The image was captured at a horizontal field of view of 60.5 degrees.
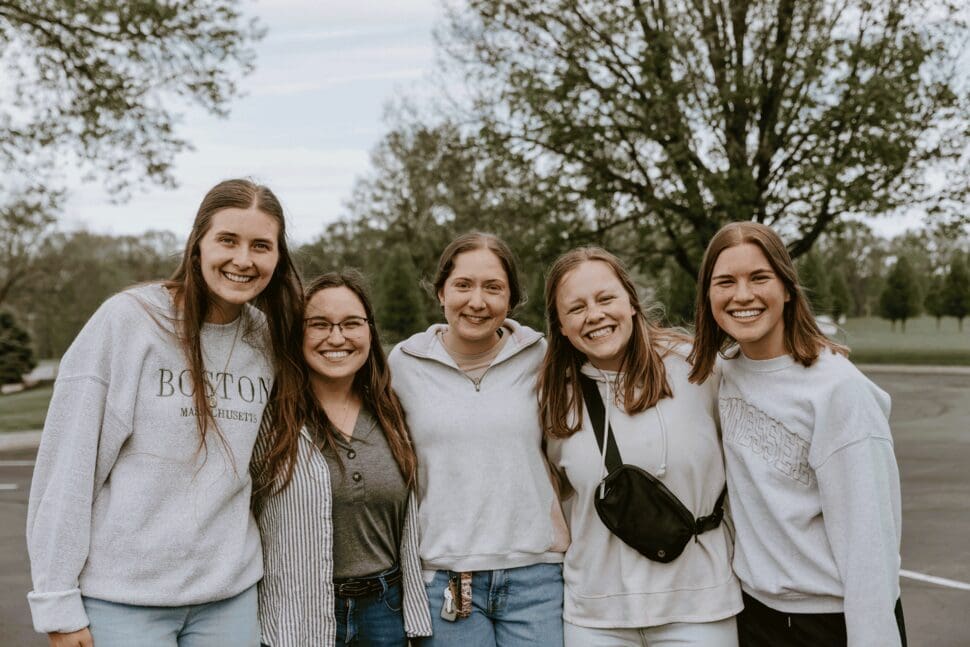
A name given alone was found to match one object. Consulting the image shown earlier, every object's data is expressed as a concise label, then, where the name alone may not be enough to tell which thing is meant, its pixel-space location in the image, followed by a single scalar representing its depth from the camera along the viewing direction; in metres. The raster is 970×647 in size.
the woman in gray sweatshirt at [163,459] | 2.53
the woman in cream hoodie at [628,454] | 2.98
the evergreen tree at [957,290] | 39.06
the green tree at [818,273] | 40.59
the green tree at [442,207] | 18.03
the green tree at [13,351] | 27.08
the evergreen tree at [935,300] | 41.28
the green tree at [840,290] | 45.91
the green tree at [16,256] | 36.03
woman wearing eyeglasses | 2.97
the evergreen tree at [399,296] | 35.72
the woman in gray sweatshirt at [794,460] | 2.57
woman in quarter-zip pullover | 3.14
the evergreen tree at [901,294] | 42.56
